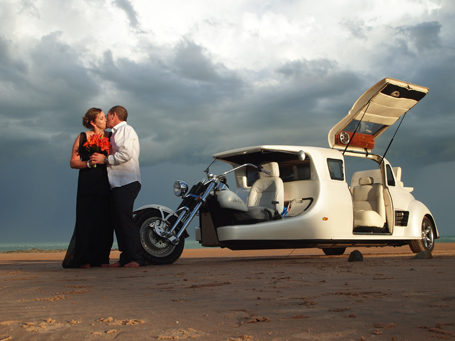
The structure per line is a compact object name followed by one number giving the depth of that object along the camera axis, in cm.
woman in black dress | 854
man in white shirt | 831
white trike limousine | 912
